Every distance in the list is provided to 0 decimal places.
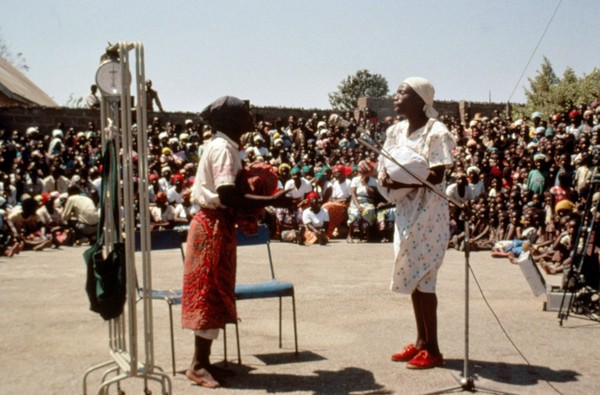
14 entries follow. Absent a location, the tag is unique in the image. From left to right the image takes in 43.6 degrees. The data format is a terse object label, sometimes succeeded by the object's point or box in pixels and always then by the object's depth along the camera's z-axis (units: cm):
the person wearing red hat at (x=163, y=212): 1636
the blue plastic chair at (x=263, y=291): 549
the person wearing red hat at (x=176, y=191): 1738
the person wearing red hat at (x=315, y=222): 1530
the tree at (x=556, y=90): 2992
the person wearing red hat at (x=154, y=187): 1739
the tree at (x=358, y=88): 7875
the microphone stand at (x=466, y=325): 473
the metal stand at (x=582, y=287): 694
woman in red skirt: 485
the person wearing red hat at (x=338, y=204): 1661
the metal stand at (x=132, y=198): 395
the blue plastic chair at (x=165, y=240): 623
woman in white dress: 524
